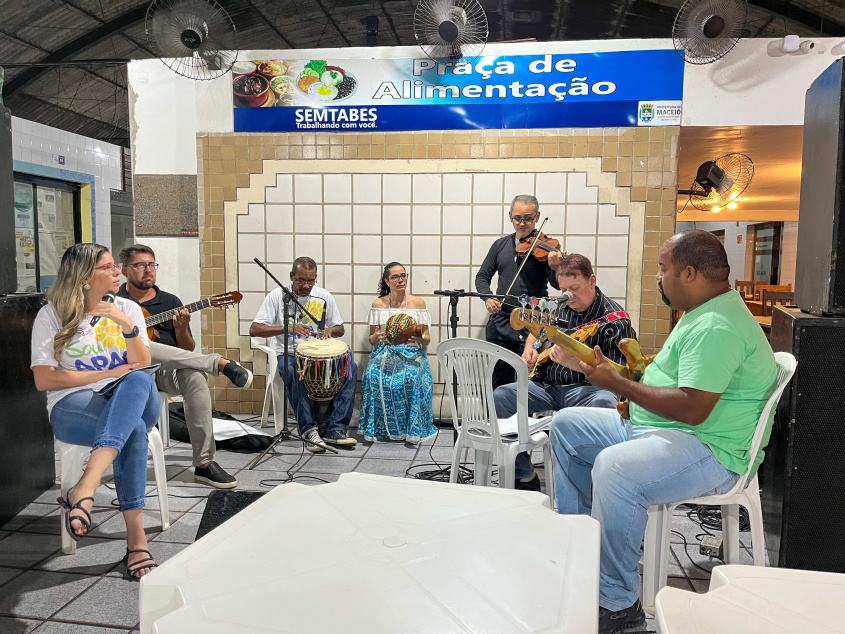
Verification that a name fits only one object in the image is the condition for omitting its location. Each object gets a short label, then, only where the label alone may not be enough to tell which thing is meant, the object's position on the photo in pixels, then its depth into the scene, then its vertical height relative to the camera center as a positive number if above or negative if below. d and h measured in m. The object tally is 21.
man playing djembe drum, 4.09 -0.46
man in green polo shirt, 1.86 -0.45
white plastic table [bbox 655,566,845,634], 0.84 -0.49
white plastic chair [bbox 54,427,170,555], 2.46 -0.84
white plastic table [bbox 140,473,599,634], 0.83 -0.48
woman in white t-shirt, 2.35 -0.47
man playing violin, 4.04 -0.05
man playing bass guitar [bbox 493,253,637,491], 2.87 -0.34
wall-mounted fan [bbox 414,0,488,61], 4.12 +1.70
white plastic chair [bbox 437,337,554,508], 2.66 -0.66
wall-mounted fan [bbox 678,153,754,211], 5.41 +0.90
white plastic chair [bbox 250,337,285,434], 4.23 -0.86
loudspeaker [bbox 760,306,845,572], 2.05 -0.61
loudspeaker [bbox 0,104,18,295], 2.81 +0.24
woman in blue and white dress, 4.15 -0.85
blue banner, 4.34 +1.32
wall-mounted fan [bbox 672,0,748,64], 3.91 +1.63
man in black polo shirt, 3.30 -0.69
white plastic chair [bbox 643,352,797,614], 1.98 -0.86
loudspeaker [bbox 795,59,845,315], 2.00 +0.26
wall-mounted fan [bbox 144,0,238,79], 4.28 +1.67
